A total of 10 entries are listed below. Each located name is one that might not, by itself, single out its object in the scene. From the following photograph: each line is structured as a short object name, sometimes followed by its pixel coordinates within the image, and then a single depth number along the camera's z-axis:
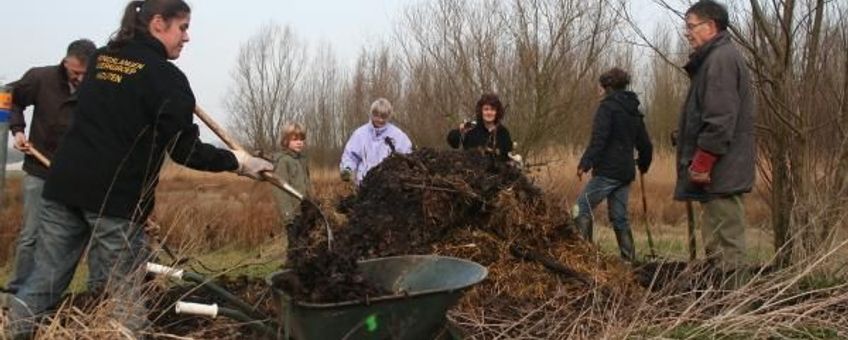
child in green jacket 7.70
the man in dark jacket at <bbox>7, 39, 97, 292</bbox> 5.39
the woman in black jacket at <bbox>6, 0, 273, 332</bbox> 3.41
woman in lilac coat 6.99
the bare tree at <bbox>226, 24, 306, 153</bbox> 30.16
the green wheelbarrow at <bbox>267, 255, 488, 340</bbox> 2.98
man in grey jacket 4.71
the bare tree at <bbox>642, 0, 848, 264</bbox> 5.98
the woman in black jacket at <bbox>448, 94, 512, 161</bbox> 7.02
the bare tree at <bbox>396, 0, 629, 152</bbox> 16.48
